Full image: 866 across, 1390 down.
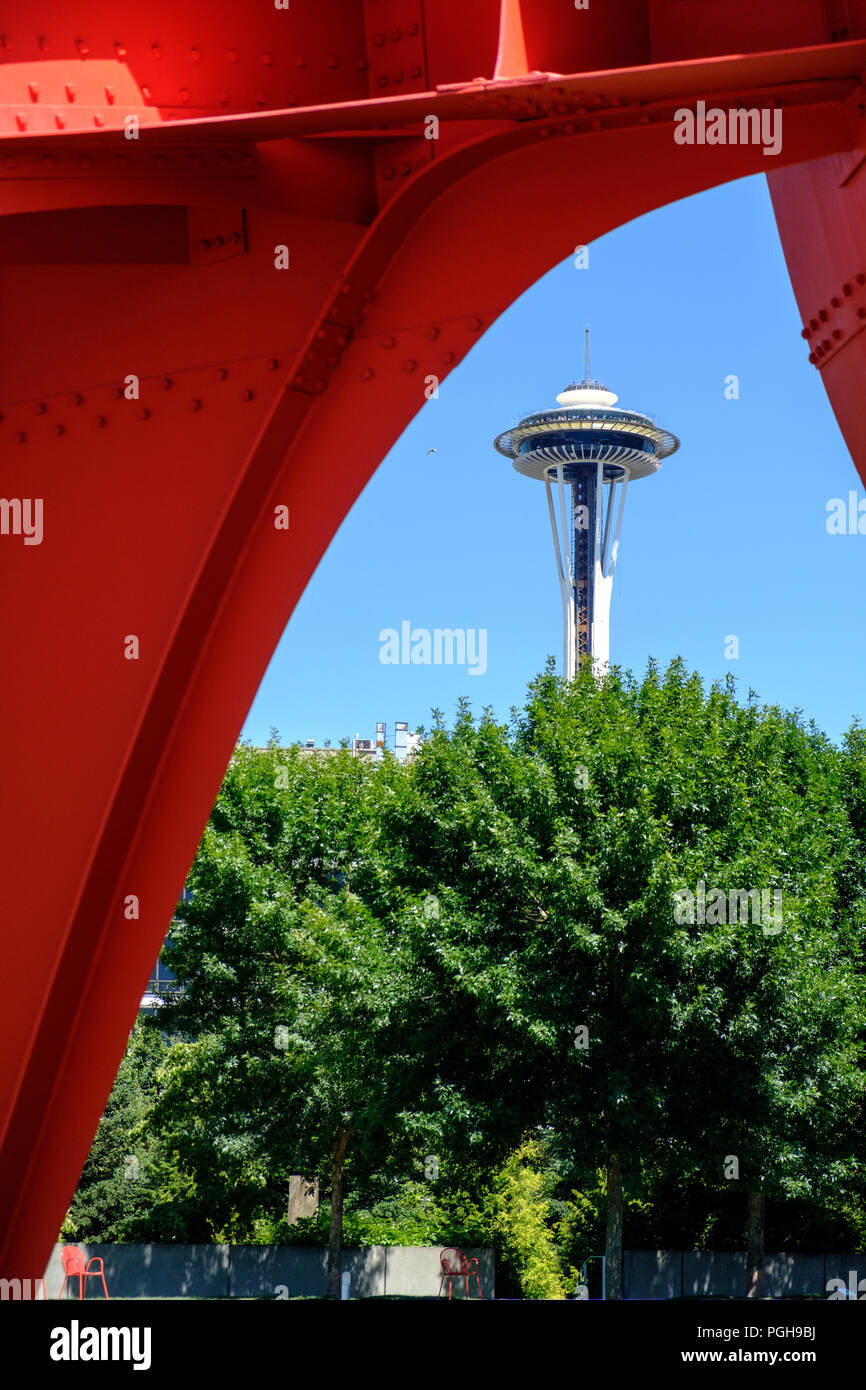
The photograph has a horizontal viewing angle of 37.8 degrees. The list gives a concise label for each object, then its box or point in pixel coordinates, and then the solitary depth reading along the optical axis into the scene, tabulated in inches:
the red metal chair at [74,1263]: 972.6
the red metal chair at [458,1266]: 1062.4
